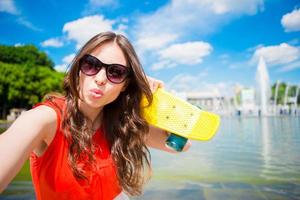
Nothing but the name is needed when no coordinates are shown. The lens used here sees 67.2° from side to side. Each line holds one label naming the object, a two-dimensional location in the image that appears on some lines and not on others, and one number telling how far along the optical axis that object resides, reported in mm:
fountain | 33020
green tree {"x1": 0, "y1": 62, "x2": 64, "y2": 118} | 25942
